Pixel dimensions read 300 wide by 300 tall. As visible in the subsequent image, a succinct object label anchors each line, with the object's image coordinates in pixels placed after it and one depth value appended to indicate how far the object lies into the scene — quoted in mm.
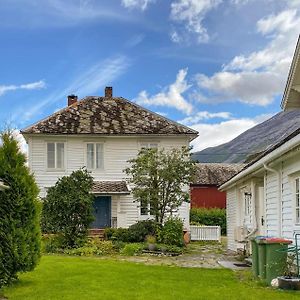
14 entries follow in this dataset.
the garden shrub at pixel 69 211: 15239
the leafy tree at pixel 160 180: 16733
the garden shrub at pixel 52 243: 14627
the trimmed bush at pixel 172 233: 15870
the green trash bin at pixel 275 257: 7830
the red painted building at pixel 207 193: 28673
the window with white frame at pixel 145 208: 17204
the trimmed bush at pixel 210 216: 24843
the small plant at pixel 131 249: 14226
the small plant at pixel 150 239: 15565
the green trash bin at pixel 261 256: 8060
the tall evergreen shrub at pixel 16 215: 7875
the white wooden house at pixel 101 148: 20201
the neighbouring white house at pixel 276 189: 8271
